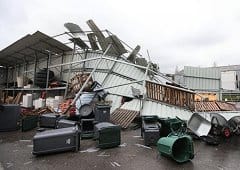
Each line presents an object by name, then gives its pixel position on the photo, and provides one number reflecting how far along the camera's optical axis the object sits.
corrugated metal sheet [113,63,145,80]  7.77
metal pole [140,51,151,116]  5.84
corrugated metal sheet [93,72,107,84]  7.83
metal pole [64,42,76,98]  8.32
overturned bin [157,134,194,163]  3.01
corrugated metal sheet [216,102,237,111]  6.06
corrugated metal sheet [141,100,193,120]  5.65
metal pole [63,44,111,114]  5.67
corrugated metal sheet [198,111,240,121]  5.14
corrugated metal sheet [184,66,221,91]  12.65
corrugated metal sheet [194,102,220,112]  5.88
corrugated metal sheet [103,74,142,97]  7.33
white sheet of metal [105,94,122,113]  6.96
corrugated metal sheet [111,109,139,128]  5.40
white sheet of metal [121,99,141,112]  5.89
